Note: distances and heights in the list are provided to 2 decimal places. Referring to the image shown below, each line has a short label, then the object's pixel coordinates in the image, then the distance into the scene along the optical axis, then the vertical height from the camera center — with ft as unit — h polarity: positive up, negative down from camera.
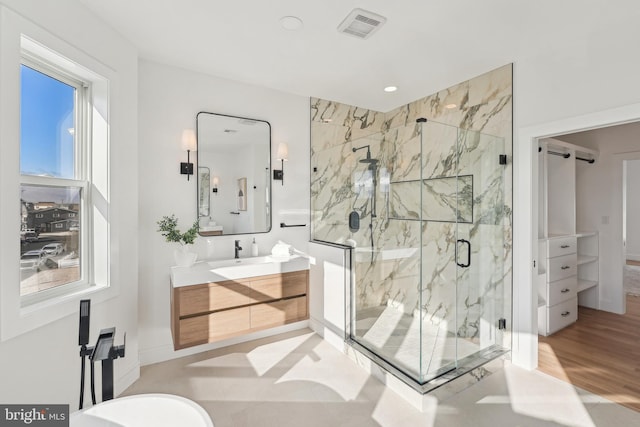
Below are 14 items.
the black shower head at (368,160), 10.59 +1.81
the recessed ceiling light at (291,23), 7.25 +4.52
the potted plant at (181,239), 8.94 -0.75
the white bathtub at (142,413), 4.09 -2.68
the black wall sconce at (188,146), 9.66 +2.07
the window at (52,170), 6.22 +0.95
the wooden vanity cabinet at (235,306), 8.45 -2.78
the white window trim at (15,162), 5.22 +0.87
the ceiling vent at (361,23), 7.06 +4.50
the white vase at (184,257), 8.97 -1.28
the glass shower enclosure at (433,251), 8.77 -1.18
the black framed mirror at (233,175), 10.10 +1.28
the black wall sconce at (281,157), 11.25 +2.01
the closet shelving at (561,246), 11.45 -1.41
